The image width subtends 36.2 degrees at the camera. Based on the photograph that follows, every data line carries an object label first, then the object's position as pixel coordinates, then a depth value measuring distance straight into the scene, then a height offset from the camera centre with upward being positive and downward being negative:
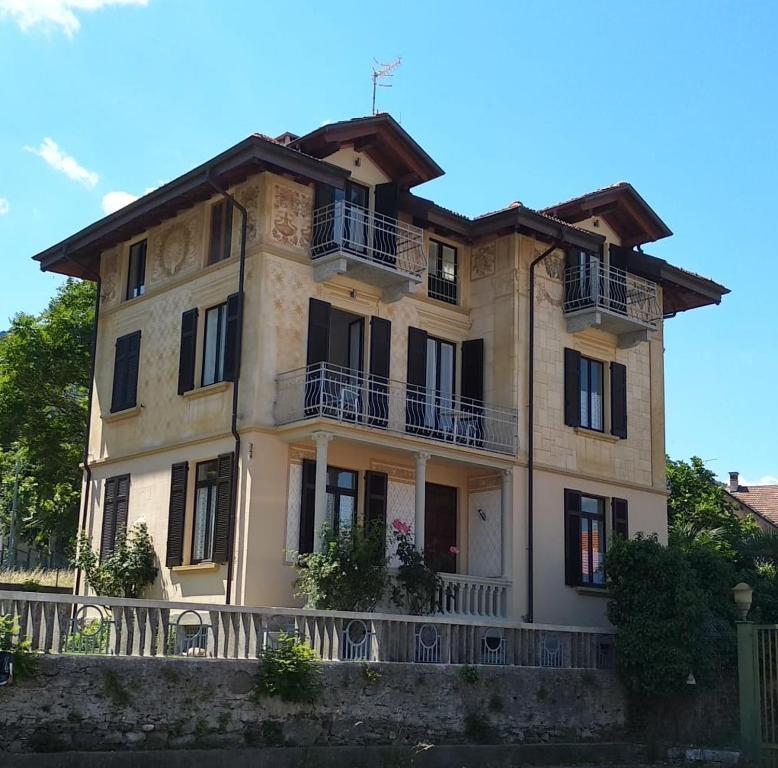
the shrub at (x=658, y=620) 21.53 +0.52
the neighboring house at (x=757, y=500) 60.89 +8.21
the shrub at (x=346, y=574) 20.27 +1.11
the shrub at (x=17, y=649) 14.02 -0.19
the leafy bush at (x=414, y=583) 21.72 +1.07
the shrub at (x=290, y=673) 16.31 -0.46
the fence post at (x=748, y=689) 20.41 -0.64
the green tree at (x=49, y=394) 36.62 +7.26
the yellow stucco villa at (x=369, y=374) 22.30 +5.51
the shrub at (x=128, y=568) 23.53 +1.30
